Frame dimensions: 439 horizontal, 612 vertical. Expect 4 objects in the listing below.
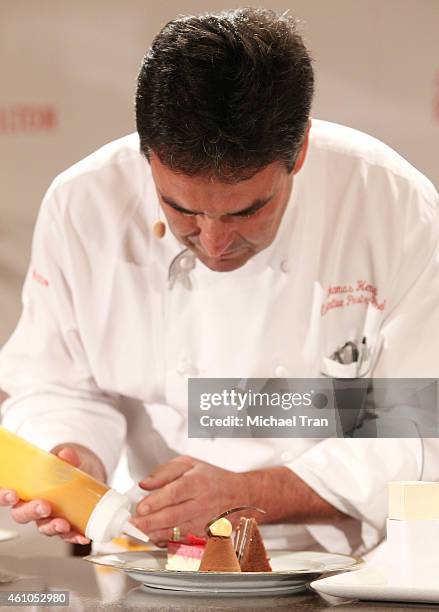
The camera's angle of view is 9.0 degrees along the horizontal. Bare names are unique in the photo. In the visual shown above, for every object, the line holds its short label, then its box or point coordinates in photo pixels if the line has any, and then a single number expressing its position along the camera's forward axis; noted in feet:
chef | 9.79
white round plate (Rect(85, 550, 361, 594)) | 9.11
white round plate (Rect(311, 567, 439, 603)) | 9.04
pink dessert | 9.38
